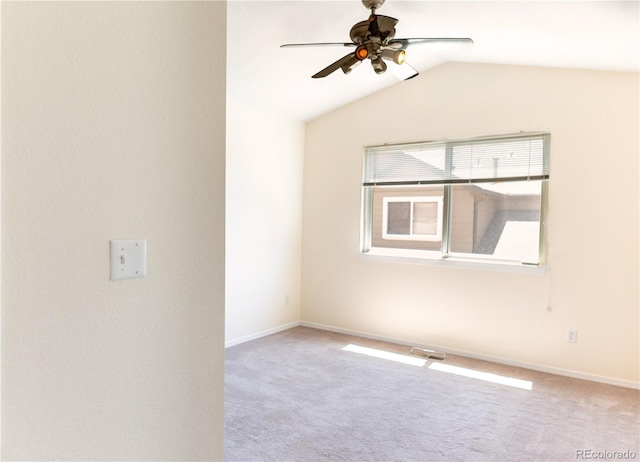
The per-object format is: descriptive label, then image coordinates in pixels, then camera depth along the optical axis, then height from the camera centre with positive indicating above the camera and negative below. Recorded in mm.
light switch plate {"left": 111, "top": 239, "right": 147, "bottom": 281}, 999 -117
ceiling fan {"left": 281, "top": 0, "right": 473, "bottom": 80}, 2195 +962
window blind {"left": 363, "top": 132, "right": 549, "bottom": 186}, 3709 +535
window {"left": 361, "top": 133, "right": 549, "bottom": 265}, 3756 +167
